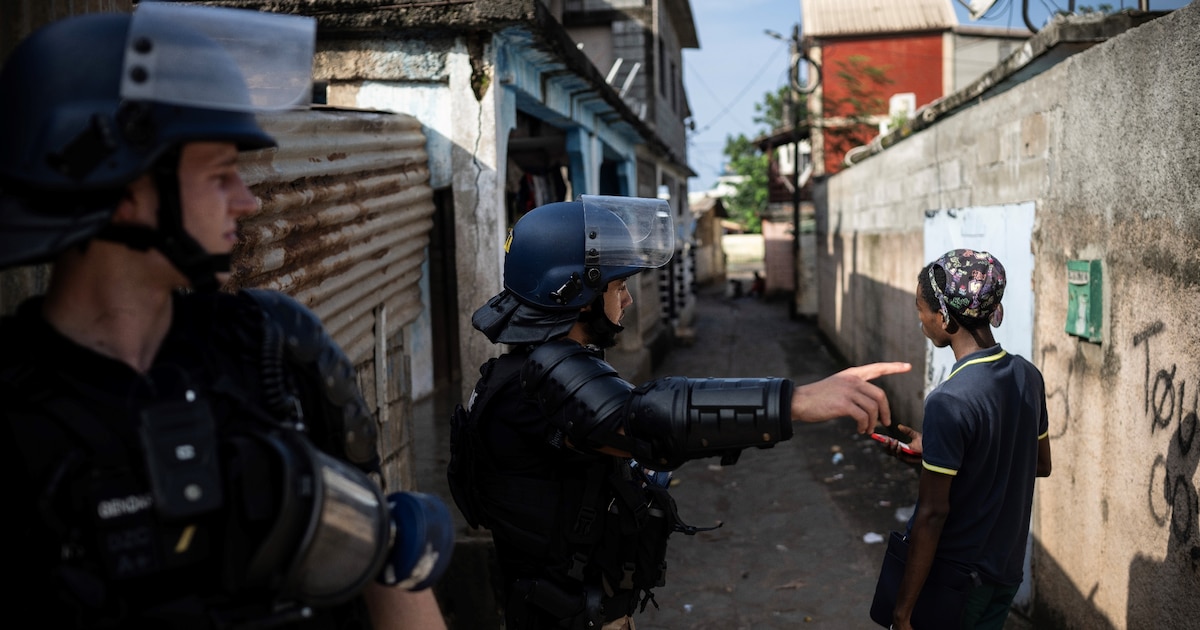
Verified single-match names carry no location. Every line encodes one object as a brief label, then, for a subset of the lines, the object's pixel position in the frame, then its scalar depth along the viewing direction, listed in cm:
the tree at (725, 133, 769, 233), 3212
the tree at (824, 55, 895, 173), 2177
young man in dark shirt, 275
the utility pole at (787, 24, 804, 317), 2038
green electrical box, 385
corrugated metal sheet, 294
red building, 2300
